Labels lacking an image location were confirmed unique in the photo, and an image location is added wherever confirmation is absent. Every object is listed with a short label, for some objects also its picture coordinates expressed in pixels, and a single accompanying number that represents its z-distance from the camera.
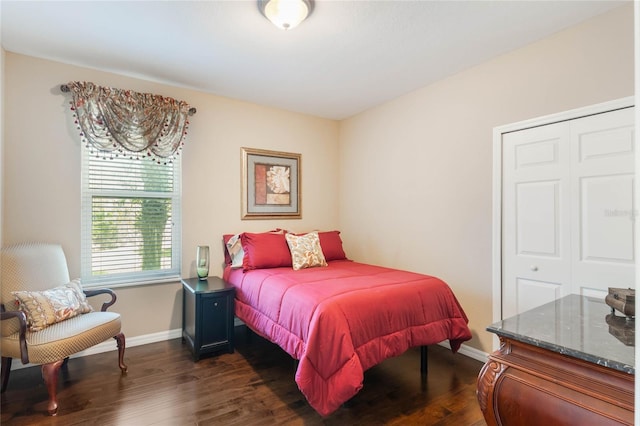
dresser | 0.98
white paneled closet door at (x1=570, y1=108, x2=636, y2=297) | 2.01
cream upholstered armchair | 2.05
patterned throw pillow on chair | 2.17
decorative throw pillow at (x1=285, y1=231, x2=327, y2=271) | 3.24
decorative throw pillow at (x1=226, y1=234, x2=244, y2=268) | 3.33
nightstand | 2.79
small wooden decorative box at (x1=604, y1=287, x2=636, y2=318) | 1.28
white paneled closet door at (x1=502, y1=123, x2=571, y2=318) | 2.30
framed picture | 3.76
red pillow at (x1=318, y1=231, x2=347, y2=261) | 3.67
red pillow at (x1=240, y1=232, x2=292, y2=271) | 3.18
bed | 1.88
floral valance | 2.75
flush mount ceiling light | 1.93
